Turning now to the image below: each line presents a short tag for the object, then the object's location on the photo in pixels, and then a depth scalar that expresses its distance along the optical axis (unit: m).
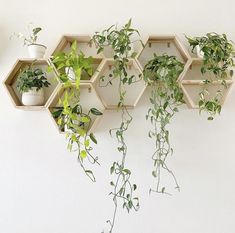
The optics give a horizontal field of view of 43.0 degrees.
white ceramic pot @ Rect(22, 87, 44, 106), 1.65
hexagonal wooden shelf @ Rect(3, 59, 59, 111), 1.66
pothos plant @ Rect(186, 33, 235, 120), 1.59
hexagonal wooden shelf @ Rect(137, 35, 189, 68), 1.75
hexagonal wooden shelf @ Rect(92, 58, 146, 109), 1.74
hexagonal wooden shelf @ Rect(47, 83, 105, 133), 1.67
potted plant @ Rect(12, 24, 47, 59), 1.67
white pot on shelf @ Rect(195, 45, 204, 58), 1.64
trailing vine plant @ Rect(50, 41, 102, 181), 1.54
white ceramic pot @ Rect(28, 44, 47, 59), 1.67
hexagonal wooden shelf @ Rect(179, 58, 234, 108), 1.68
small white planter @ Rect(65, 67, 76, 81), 1.60
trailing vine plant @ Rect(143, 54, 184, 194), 1.57
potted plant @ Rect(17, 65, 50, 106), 1.63
